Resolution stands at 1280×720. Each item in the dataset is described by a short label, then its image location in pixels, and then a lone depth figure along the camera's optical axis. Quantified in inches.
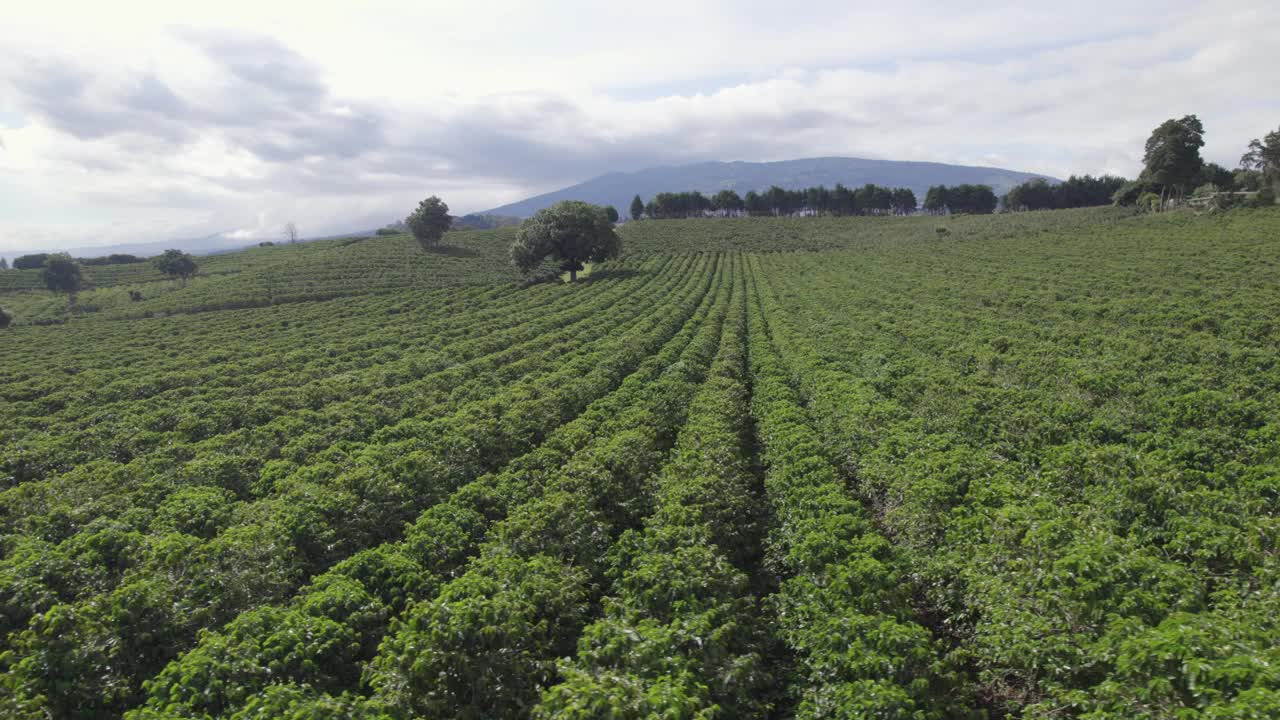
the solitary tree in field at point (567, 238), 2989.7
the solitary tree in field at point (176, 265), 3757.4
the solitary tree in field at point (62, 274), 3331.7
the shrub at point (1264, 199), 2524.6
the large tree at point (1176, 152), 2859.3
